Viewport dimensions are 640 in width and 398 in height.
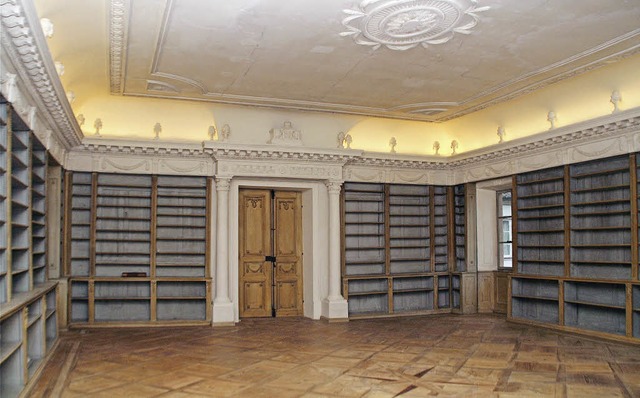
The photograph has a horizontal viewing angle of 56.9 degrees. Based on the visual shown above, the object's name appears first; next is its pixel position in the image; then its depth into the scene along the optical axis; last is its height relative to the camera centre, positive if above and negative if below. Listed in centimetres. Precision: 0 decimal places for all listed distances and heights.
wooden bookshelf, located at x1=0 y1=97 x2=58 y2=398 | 473 -39
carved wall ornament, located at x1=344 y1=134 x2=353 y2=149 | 1017 +144
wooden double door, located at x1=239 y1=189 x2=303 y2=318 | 989 -50
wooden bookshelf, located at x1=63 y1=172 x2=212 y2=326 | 891 -38
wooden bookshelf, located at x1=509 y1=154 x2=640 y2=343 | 759 -37
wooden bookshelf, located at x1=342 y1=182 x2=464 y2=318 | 1022 -47
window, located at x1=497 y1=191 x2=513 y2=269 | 1051 -14
